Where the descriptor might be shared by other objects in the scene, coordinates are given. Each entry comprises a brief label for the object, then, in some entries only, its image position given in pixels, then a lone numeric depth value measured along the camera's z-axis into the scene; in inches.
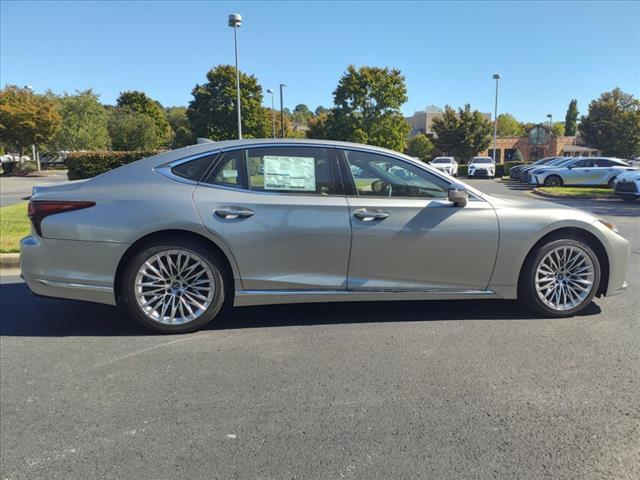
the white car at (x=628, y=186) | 574.1
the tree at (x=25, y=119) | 1414.9
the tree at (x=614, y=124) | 1692.9
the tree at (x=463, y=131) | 1807.3
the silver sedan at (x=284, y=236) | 157.2
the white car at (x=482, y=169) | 1298.0
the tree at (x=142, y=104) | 2684.5
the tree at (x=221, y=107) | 1948.8
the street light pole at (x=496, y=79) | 1585.9
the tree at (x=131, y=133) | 1870.1
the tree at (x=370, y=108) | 1517.0
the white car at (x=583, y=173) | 829.2
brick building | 2161.7
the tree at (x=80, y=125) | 1611.7
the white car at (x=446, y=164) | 1272.1
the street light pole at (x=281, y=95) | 1514.5
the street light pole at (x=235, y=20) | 770.8
